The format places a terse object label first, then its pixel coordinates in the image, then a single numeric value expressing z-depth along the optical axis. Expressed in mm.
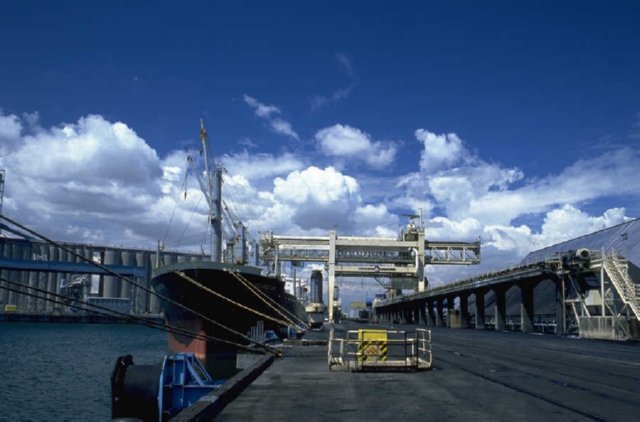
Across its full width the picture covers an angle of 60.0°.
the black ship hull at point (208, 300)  39062
